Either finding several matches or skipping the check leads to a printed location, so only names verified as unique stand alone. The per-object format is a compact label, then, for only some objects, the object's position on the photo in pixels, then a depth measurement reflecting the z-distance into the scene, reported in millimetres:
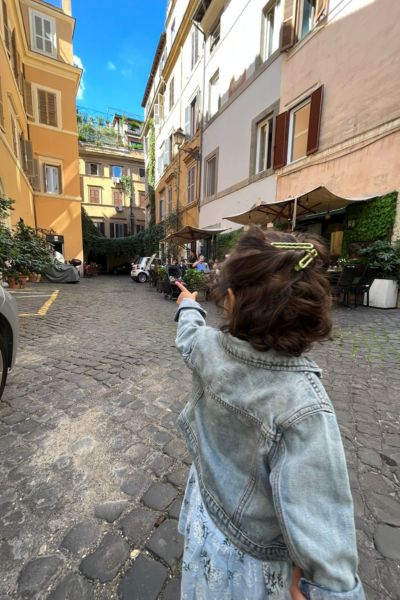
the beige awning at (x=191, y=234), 11422
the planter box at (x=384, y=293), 6629
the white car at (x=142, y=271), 17234
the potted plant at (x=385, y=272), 6582
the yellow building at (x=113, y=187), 28797
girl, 577
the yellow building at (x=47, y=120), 13492
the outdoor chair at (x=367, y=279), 6781
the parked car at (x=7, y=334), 2361
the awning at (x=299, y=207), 6863
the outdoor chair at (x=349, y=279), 6340
